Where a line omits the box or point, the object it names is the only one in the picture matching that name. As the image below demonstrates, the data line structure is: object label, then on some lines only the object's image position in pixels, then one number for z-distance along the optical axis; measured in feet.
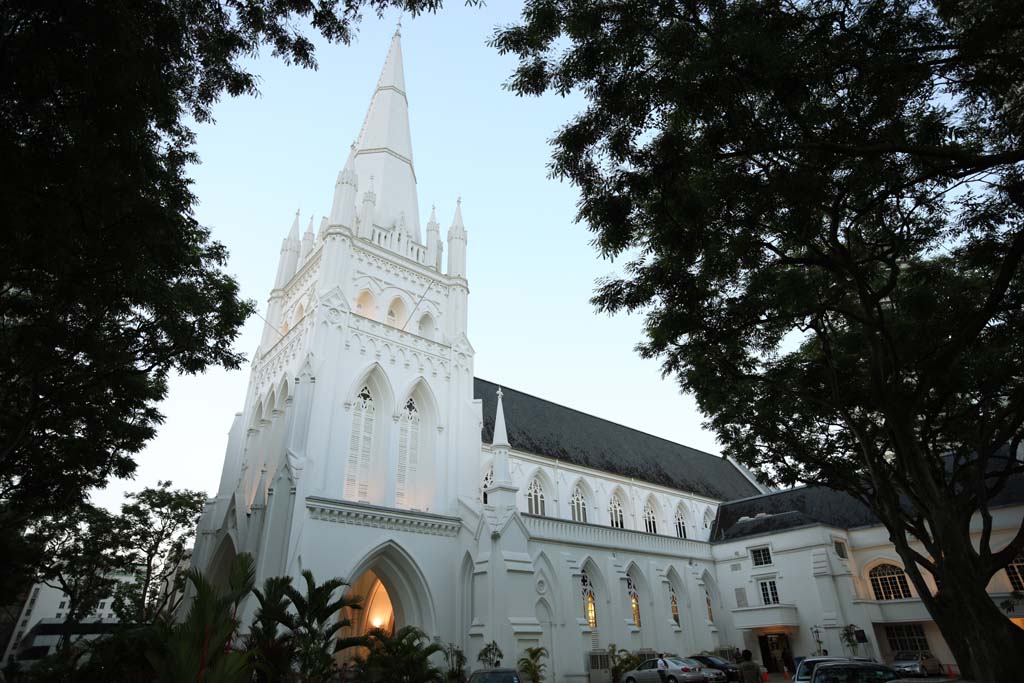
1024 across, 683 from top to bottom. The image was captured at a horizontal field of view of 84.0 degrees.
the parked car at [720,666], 61.87
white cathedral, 63.77
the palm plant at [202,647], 20.06
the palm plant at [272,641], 35.83
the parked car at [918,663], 72.28
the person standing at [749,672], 61.72
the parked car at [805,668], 53.77
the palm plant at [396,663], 44.47
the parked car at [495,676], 45.60
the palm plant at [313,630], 39.65
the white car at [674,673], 58.90
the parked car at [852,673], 35.45
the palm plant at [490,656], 58.12
